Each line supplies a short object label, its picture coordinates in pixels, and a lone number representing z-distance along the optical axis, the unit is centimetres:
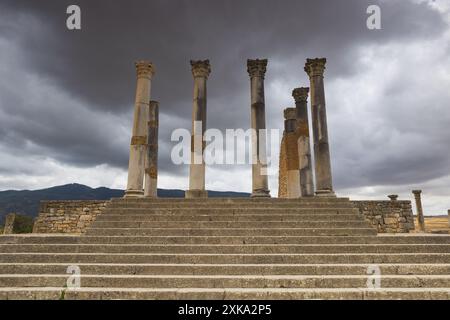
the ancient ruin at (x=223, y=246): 588
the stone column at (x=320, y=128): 1460
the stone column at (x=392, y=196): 2473
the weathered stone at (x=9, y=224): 2113
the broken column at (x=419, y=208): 2525
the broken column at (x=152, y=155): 1869
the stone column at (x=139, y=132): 1406
